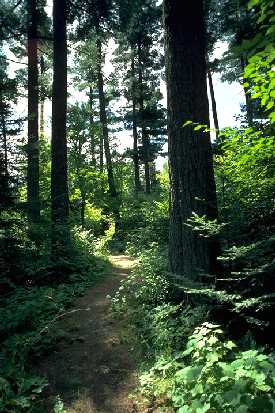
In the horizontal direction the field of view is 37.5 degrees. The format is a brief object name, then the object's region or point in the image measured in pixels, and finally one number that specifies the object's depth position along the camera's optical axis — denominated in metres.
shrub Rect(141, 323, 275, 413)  3.30
